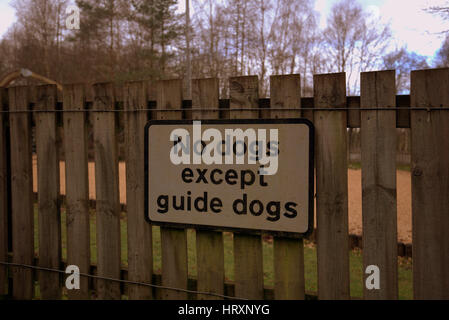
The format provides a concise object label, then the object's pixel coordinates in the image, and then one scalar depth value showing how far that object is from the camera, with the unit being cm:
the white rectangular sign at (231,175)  223
